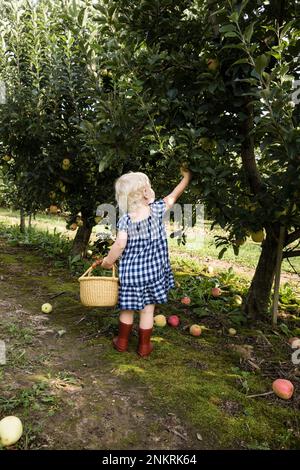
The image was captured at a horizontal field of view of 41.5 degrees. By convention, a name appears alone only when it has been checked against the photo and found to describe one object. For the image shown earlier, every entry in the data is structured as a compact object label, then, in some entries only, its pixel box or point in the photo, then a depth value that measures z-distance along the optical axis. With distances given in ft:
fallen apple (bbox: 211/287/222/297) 14.06
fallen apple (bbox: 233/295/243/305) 13.73
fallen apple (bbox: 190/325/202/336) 10.65
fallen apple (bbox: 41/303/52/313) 11.55
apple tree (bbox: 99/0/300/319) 8.09
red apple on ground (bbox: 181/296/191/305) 13.21
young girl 8.80
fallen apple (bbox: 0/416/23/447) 5.77
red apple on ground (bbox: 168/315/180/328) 11.21
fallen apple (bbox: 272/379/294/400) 7.62
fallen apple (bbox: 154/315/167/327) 10.98
